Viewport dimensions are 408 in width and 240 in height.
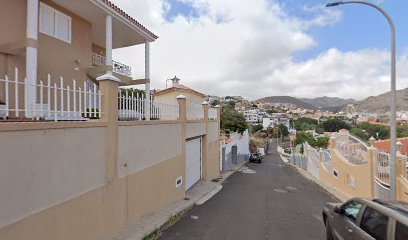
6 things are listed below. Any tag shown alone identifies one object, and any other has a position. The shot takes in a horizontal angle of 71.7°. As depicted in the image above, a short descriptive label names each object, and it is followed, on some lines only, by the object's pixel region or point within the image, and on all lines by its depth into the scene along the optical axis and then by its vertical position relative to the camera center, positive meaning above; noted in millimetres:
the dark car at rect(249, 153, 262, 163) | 38750 -5601
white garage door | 13281 -2209
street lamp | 8000 +823
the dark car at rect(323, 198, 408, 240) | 4176 -1782
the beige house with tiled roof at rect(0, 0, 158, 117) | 8297 +2855
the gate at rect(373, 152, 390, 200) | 10523 -2265
